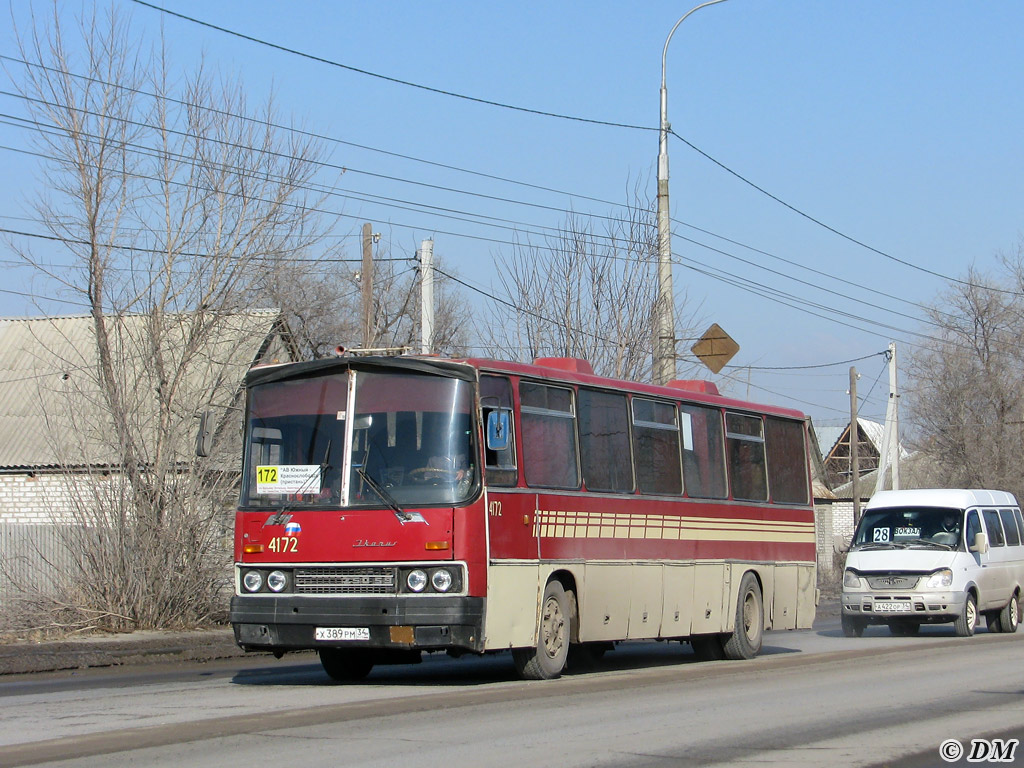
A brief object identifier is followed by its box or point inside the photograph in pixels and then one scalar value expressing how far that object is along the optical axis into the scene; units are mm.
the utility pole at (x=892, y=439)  50938
